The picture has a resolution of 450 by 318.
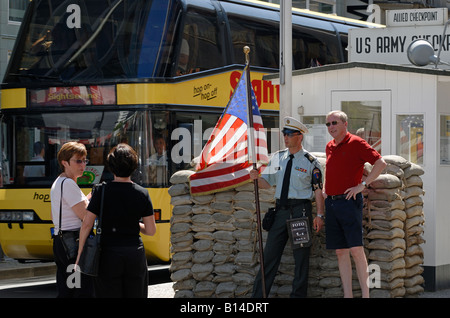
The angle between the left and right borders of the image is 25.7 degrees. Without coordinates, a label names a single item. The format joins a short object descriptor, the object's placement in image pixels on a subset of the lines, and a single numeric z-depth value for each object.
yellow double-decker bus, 13.65
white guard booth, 11.45
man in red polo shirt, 8.90
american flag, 9.92
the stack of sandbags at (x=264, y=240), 9.74
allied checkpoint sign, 14.34
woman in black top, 7.04
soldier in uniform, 9.19
